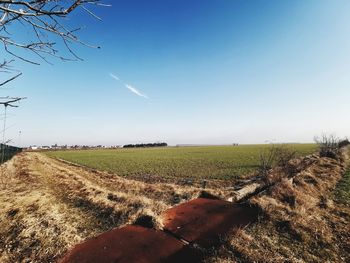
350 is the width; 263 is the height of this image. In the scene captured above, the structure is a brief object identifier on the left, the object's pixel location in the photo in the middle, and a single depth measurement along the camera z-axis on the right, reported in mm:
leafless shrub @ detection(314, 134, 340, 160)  23945
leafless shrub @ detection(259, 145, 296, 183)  12836
